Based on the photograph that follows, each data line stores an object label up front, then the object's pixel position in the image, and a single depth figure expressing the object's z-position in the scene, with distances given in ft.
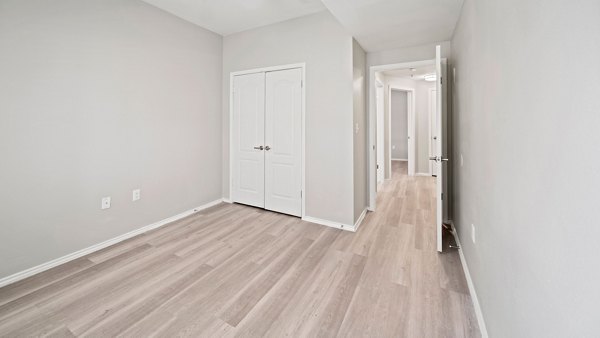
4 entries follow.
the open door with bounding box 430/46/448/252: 7.84
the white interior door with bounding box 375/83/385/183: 18.86
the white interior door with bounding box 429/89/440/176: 21.76
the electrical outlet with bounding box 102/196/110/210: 8.64
